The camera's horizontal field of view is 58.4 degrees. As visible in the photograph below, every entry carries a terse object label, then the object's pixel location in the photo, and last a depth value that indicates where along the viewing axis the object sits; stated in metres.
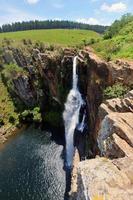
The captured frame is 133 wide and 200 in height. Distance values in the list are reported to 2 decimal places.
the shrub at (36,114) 40.94
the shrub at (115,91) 20.30
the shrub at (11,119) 42.65
